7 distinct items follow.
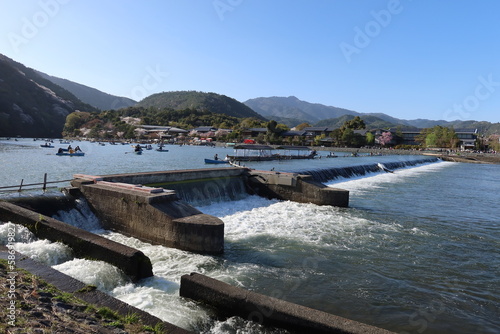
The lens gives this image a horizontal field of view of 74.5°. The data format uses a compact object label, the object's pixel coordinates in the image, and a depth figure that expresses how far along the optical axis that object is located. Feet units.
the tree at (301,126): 570.00
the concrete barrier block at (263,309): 21.40
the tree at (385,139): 403.38
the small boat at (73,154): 167.77
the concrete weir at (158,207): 38.99
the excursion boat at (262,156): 178.60
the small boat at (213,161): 161.05
